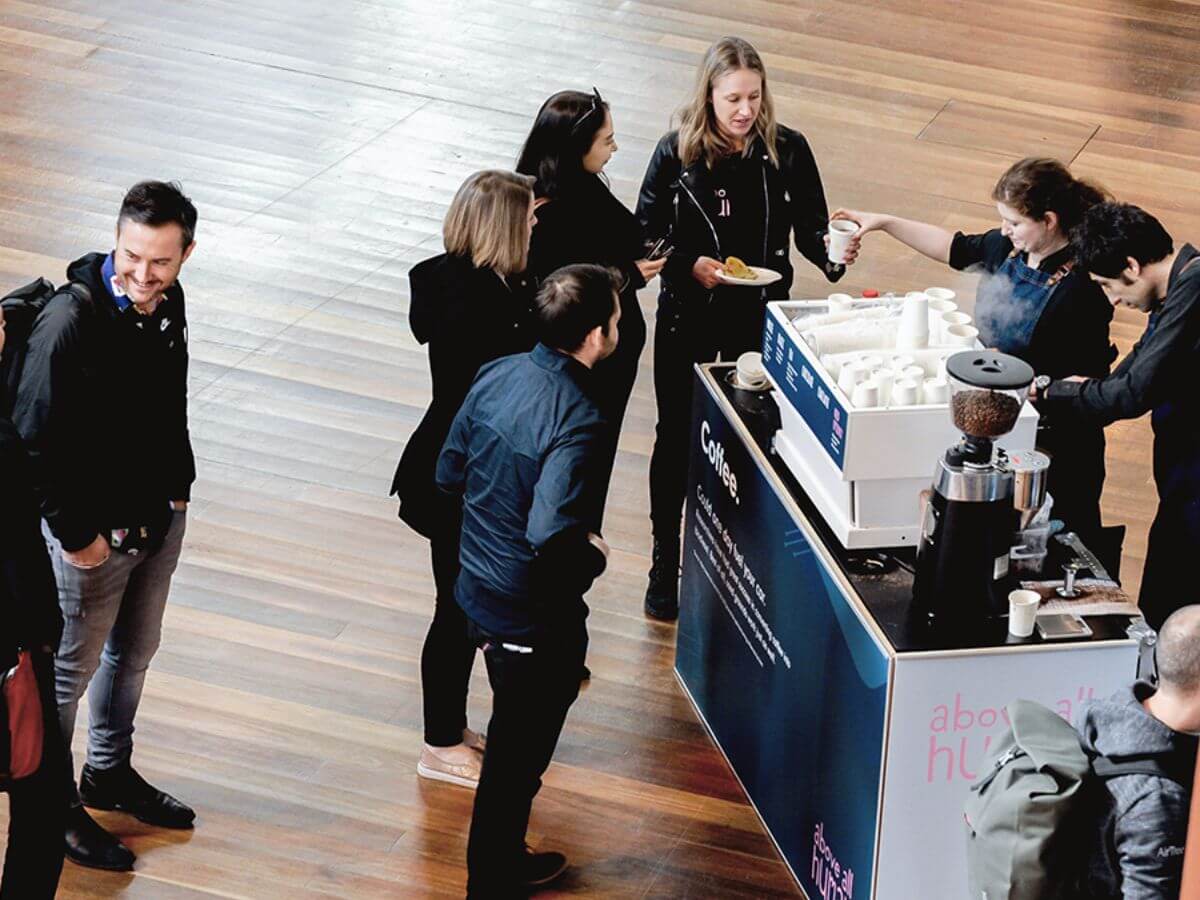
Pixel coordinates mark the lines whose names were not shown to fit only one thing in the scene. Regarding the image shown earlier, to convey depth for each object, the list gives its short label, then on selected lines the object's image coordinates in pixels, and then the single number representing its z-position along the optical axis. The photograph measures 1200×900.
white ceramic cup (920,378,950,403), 7.30
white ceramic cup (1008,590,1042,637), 6.97
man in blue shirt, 7.02
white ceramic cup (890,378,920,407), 7.26
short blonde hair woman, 7.71
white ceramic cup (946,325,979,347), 7.72
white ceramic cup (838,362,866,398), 7.35
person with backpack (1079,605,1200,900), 5.43
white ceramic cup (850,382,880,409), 7.21
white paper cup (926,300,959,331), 7.85
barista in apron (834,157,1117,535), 8.32
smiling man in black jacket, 6.85
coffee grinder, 6.68
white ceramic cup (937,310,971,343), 7.87
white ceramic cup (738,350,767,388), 8.72
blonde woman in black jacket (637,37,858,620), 9.41
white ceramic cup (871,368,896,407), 7.28
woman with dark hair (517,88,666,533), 8.72
